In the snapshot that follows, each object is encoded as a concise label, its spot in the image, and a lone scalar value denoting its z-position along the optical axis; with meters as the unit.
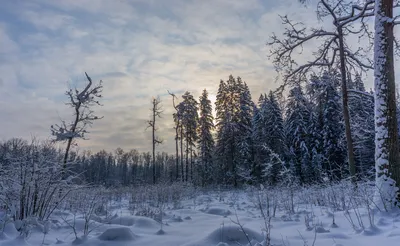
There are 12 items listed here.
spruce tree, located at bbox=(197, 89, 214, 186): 32.34
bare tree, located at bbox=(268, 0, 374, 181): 9.07
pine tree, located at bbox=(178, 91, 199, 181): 34.91
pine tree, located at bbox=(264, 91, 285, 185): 26.58
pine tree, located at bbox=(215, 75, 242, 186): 28.03
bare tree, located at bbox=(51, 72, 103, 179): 16.88
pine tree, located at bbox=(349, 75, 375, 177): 10.24
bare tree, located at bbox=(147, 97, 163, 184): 30.86
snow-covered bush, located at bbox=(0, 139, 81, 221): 4.74
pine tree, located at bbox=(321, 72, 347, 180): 25.02
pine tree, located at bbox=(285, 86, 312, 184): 26.67
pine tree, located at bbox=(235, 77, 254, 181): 27.94
